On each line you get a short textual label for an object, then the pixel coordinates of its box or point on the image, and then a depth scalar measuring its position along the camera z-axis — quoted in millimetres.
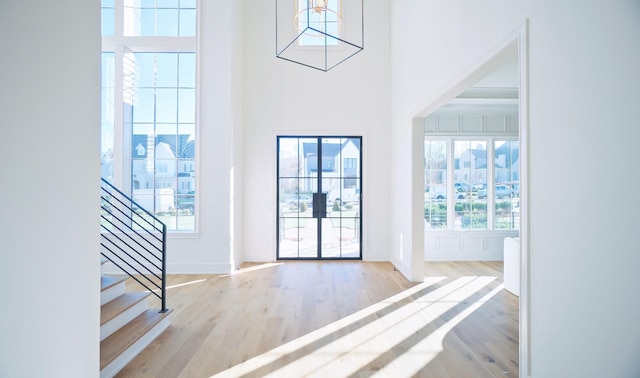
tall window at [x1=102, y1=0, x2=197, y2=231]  5648
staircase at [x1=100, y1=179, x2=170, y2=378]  2539
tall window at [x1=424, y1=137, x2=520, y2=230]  6723
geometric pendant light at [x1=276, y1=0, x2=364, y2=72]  6516
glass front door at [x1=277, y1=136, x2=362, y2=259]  6594
